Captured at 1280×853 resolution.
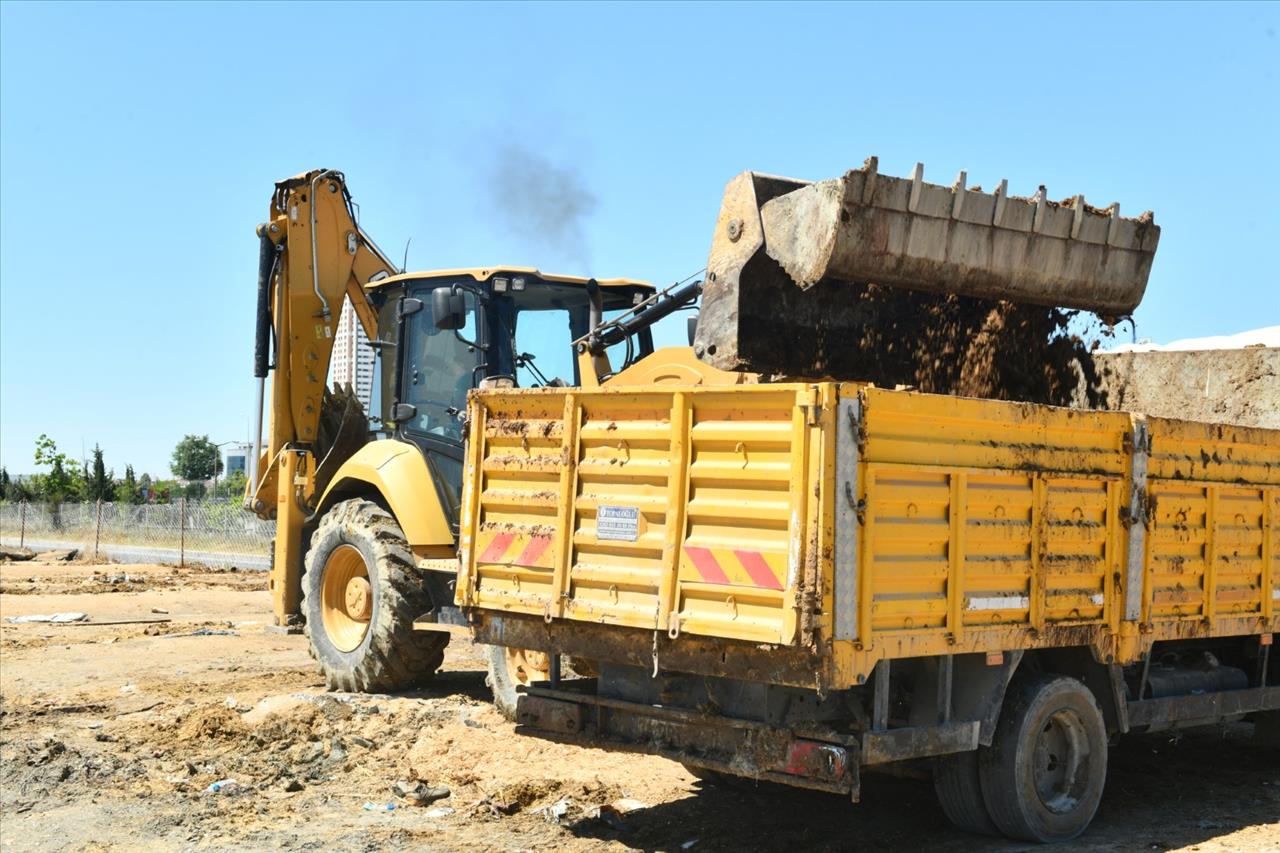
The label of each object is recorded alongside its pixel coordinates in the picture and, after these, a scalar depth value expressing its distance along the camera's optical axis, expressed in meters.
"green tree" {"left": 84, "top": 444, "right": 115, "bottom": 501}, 49.06
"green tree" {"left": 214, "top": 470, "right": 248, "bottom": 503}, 47.88
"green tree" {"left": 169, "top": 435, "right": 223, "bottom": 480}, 91.78
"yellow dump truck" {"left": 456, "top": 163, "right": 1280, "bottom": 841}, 5.29
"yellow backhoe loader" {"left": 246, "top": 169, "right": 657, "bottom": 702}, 9.70
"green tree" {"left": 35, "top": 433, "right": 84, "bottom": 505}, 46.50
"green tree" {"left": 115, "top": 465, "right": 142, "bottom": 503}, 51.73
